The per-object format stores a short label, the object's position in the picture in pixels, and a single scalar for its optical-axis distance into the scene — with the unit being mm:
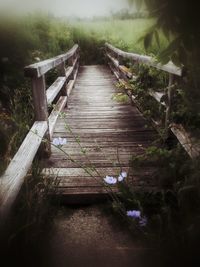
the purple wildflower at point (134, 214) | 1145
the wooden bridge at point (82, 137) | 1390
